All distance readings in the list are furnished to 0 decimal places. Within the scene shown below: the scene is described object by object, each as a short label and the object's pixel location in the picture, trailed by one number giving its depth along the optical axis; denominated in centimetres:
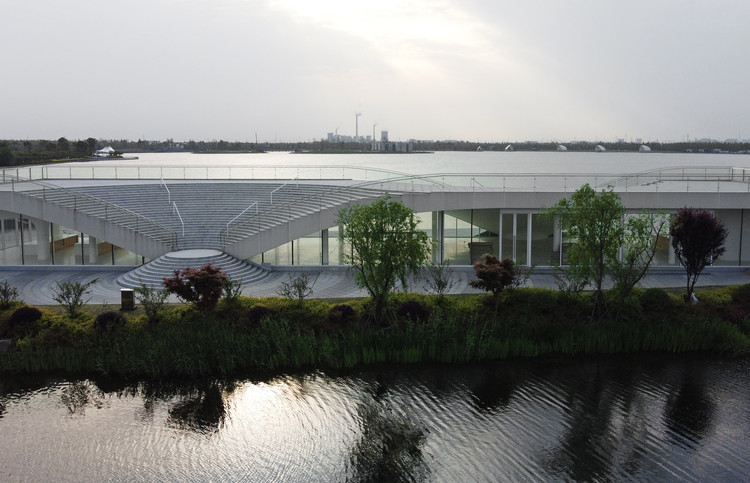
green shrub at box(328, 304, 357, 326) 1997
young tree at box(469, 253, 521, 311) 2112
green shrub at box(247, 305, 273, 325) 1964
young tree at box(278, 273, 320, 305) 2100
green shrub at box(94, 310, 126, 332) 1891
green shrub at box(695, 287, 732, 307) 2208
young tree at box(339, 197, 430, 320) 2025
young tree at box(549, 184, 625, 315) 2134
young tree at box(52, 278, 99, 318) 1989
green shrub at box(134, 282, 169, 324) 1961
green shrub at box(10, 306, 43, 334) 1900
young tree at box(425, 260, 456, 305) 2159
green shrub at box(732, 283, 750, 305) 2225
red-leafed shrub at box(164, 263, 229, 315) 2000
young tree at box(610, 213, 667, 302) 2108
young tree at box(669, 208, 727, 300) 2239
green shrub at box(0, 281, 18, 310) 2055
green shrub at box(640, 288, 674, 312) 2138
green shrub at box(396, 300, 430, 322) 2003
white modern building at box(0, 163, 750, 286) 2866
